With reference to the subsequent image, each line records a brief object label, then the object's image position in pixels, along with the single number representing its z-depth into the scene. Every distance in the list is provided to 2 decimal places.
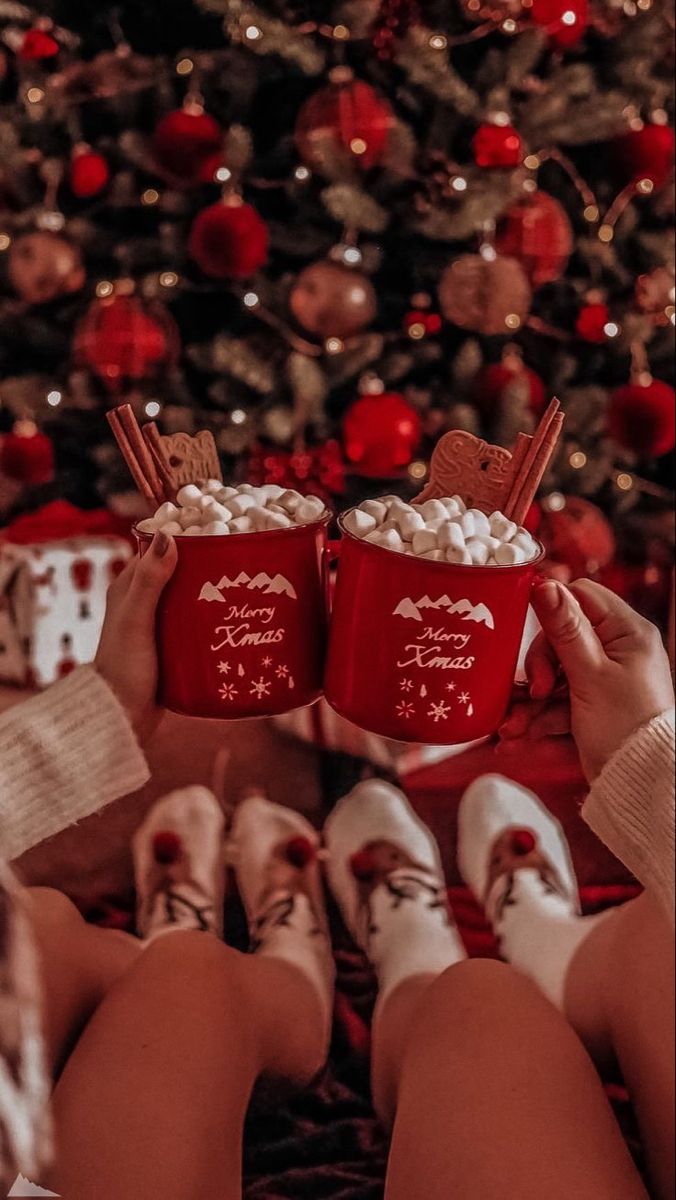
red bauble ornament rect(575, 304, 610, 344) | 1.78
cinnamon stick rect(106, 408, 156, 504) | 0.63
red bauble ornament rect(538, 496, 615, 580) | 1.72
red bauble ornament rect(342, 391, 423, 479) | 1.65
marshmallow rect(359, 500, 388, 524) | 0.63
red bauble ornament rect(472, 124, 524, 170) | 1.62
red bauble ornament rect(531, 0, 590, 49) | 1.57
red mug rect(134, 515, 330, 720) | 0.61
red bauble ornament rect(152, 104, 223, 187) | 1.63
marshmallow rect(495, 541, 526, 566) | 0.59
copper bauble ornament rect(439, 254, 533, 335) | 1.62
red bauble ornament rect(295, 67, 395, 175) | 1.59
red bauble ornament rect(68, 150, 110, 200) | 1.70
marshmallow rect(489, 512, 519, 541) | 0.61
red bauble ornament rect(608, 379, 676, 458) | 1.69
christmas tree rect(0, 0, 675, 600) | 1.65
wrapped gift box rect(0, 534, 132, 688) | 1.59
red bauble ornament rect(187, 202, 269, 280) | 1.61
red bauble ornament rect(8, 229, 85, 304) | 1.70
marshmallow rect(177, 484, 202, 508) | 0.63
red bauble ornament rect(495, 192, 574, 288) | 1.68
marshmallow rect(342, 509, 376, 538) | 0.62
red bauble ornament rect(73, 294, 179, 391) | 1.65
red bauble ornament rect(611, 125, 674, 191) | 1.71
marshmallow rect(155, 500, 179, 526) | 0.63
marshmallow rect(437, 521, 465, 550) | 0.59
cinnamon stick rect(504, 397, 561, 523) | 0.63
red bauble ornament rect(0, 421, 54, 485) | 1.73
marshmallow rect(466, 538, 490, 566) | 0.59
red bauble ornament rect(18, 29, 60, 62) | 1.65
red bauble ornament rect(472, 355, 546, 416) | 1.71
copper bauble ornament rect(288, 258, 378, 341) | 1.63
